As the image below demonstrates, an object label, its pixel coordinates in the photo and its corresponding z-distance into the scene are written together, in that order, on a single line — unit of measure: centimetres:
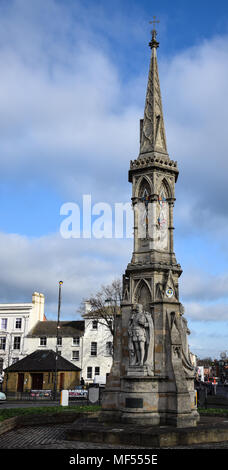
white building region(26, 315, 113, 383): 5522
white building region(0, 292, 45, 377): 5706
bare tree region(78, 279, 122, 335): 4647
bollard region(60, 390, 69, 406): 2134
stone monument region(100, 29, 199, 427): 1383
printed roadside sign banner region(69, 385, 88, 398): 3417
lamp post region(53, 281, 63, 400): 3708
